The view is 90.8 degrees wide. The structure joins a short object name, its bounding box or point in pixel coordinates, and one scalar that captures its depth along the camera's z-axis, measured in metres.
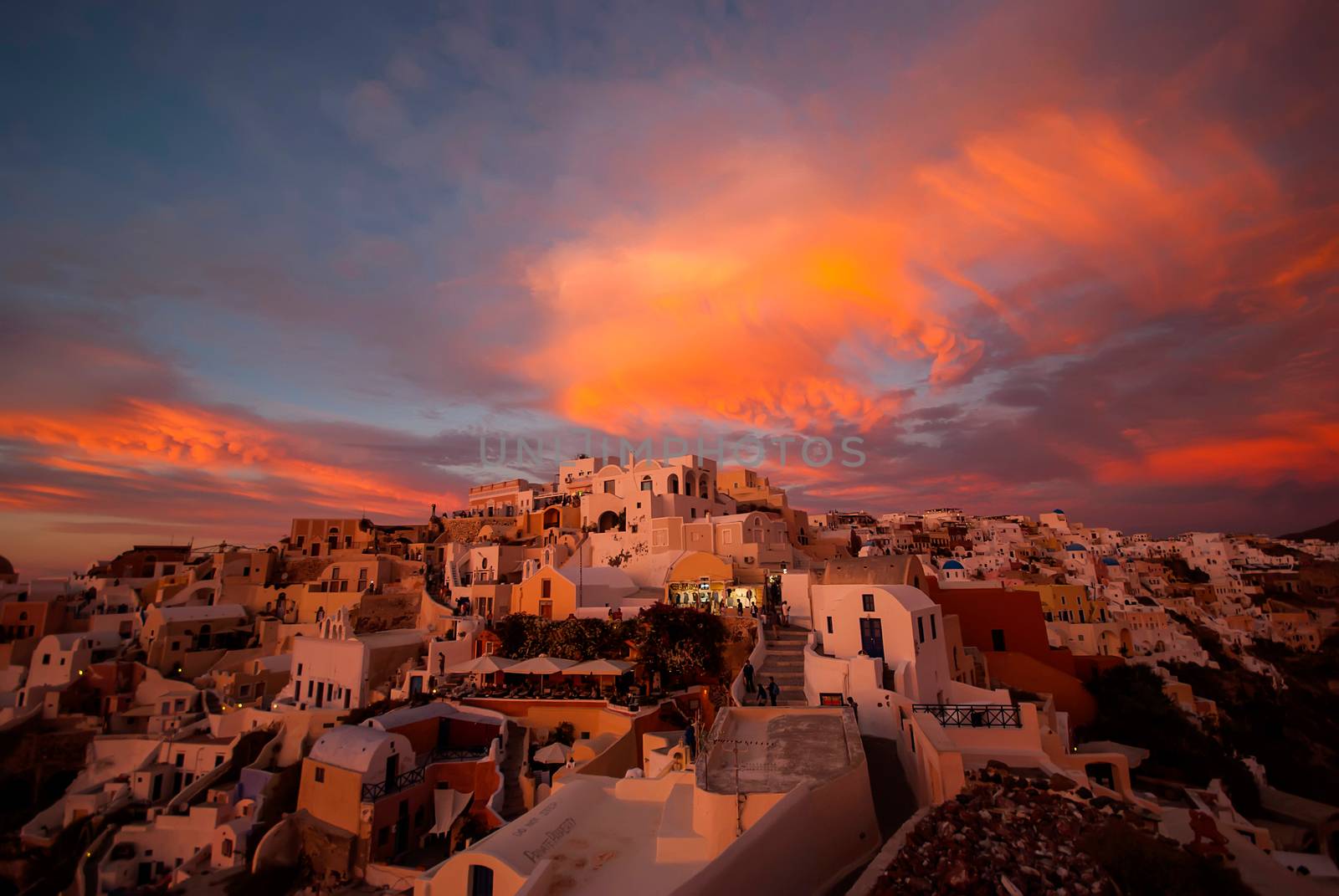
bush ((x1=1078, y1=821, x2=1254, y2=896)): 5.36
